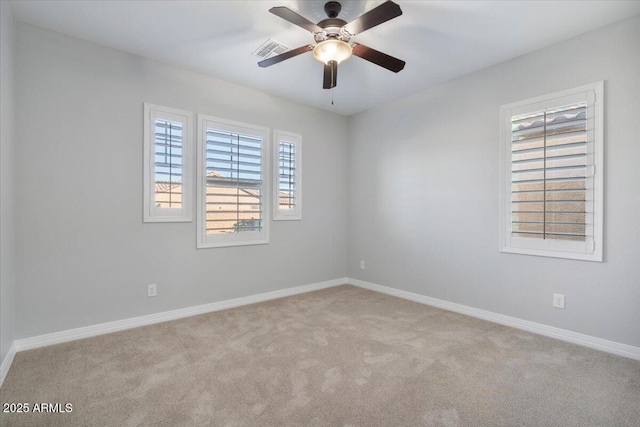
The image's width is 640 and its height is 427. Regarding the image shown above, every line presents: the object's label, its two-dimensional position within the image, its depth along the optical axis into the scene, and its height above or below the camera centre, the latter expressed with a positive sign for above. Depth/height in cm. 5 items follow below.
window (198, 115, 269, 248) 356 +34
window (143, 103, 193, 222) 317 +49
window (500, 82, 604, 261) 268 +37
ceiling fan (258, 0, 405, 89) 210 +130
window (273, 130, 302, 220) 421 +50
